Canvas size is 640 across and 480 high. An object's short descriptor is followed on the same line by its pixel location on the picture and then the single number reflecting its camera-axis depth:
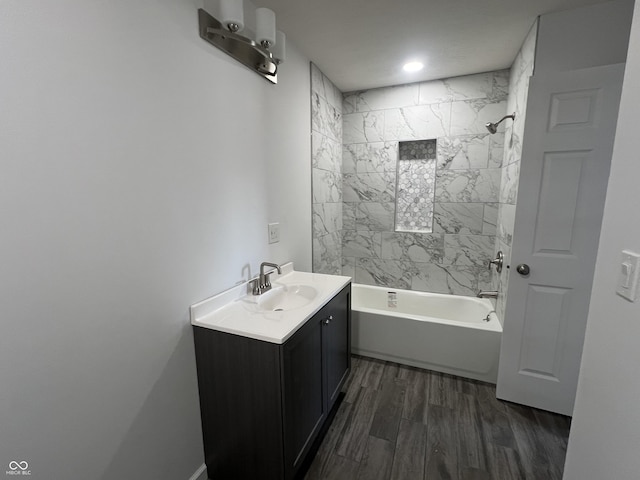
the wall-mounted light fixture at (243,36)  1.29
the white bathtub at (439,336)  2.18
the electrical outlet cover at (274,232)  1.93
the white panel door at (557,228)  1.62
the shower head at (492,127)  2.20
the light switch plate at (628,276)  0.71
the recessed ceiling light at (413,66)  2.33
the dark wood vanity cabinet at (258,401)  1.21
